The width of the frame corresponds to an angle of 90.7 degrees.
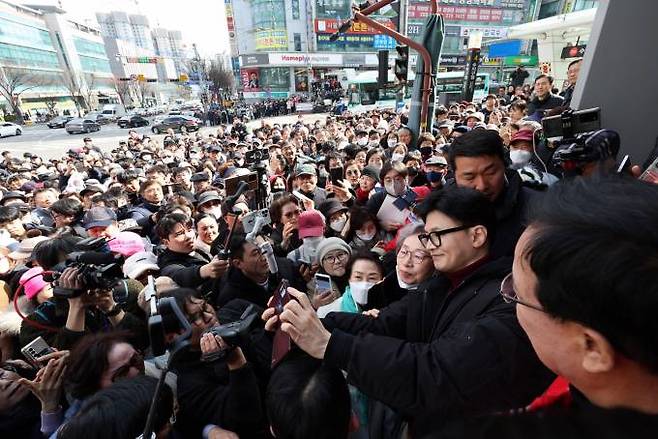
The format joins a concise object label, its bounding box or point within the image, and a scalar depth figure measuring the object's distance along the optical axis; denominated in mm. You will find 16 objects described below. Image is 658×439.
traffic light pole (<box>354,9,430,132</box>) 7953
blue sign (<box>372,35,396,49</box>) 42312
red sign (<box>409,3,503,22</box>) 43031
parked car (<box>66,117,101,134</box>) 27338
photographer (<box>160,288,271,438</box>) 1589
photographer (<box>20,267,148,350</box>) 1967
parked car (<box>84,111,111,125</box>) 33219
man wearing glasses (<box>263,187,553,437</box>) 1007
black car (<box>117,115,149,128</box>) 29703
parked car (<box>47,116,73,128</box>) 32438
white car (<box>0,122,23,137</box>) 26689
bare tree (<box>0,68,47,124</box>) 35156
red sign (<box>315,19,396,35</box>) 40969
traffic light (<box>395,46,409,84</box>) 8539
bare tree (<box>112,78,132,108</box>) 52500
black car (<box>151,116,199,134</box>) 25328
